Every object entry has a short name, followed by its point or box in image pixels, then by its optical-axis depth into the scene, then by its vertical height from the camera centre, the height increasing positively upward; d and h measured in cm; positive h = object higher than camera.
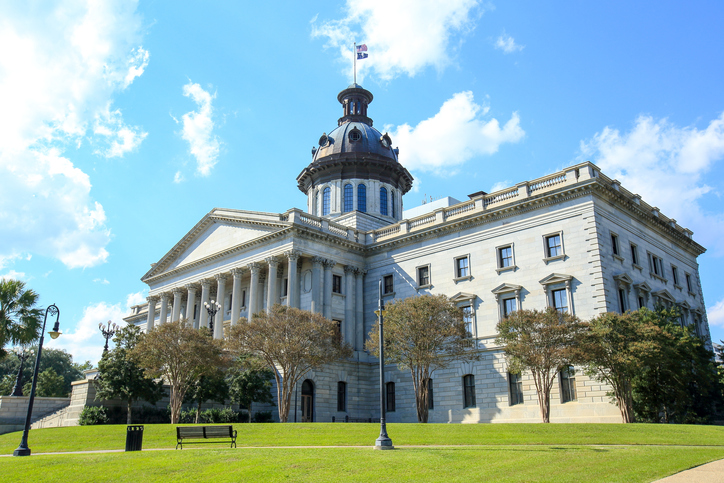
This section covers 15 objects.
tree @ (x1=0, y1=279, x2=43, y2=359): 3522 +558
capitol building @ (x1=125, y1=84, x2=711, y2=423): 3747 +982
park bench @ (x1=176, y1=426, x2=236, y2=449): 2182 -71
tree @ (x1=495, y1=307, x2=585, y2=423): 3142 +337
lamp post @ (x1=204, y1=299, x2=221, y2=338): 4178 +770
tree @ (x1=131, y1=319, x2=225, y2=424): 3575 +320
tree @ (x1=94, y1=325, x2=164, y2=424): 3669 +189
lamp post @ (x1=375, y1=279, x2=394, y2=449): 1944 -77
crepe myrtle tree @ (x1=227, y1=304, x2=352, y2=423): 3578 +400
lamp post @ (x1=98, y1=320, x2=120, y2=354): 4947 +630
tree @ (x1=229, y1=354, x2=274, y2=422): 3850 +173
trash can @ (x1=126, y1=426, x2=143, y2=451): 2122 -91
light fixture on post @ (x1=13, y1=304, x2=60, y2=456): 2114 +141
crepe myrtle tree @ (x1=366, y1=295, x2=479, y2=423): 3619 +435
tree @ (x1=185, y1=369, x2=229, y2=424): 3881 +133
